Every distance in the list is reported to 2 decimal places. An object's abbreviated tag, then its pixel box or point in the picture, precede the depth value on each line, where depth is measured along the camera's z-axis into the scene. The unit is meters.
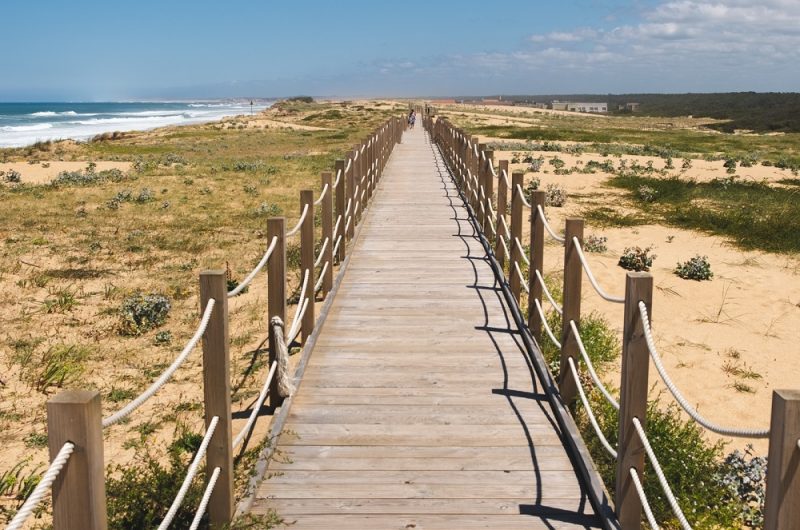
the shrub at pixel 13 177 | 20.23
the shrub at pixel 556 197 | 16.70
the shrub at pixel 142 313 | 7.59
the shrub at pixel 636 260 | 10.72
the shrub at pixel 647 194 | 17.41
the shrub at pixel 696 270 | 10.27
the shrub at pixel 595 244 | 11.98
